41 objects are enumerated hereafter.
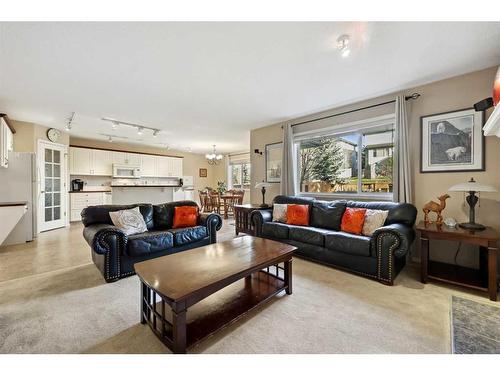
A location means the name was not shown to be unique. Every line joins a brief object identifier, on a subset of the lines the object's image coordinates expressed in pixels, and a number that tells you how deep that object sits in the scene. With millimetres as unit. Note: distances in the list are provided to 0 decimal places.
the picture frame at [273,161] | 4801
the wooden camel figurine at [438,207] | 2496
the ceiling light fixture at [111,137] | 5844
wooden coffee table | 1371
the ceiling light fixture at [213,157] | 7373
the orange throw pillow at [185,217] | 3389
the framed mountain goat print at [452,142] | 2521
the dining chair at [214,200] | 6931
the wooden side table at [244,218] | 4320
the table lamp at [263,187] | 4640
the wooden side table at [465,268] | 2014
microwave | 6691
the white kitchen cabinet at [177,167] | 8094
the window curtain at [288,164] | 4402
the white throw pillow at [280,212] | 3705
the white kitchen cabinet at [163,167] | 7711
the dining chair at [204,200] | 7278
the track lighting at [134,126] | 4441
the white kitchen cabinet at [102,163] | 6262
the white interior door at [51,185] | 4832
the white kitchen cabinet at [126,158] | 6704
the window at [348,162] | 3418
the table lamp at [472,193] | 2166
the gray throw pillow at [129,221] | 2848
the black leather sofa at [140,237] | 2398
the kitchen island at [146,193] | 6855
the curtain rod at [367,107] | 2919
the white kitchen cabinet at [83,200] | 5871
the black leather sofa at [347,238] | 2332
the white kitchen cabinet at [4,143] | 3685
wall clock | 5035
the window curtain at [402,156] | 2943
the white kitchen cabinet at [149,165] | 7309
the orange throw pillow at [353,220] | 2873
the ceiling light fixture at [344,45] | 1903
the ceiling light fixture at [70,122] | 4179
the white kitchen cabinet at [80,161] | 5844
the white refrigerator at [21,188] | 3996
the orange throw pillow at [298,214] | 3482
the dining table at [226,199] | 6641
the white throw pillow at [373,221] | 2764
